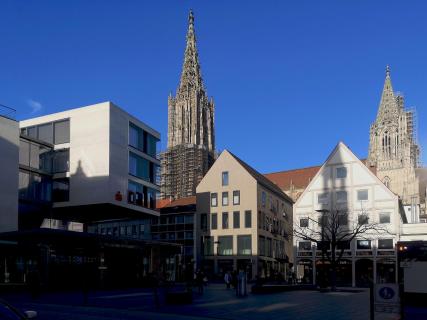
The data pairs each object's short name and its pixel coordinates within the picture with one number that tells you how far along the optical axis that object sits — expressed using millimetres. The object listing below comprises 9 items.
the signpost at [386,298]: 15156
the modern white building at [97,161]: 51000
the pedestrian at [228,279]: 46188
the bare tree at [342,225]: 60750
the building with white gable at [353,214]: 63281
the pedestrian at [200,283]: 36250
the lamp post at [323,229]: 42375
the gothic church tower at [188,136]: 124562
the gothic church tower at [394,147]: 134250
